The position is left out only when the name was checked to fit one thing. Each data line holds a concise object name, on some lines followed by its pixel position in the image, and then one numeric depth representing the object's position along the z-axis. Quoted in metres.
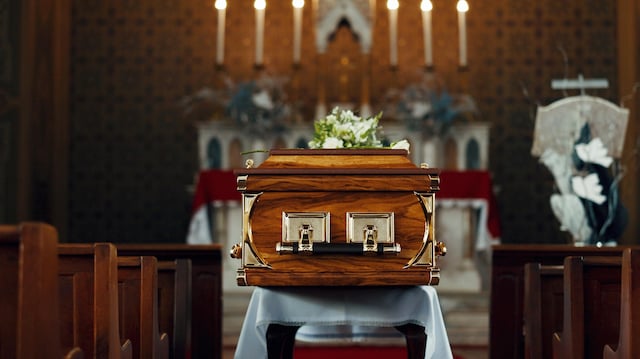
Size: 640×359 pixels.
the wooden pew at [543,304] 4.21
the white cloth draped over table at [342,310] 3.53
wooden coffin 3.44
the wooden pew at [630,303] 3.08
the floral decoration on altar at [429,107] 9.16
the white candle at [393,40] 9.72
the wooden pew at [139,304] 3.84
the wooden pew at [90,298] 3.19
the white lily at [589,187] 5.66
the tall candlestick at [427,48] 8.32
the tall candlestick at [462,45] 8.75
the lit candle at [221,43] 8.83
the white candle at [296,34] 9.63
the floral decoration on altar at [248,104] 9.34
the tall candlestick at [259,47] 8.93
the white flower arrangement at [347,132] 3.98
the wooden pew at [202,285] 4.91
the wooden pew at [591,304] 3.64
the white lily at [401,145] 3.92
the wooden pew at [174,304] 4.48
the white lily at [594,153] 5.70
